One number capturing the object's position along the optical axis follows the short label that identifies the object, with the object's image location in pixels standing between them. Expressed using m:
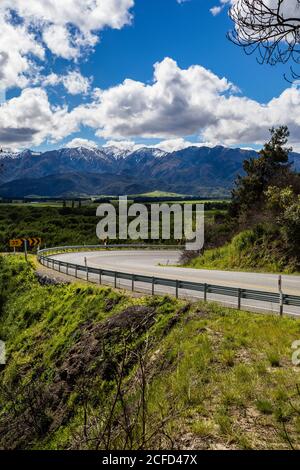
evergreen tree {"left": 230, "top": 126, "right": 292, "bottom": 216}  35.88
